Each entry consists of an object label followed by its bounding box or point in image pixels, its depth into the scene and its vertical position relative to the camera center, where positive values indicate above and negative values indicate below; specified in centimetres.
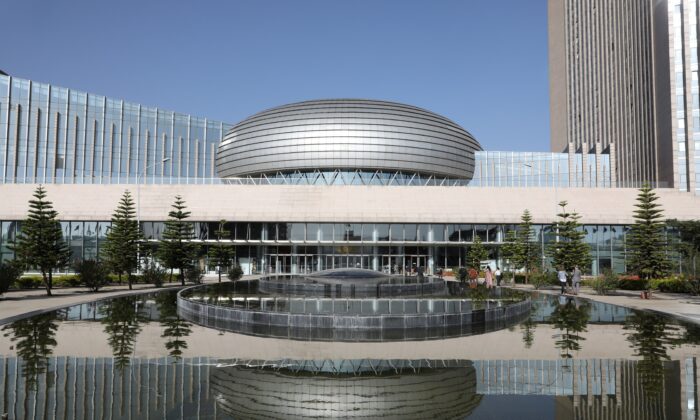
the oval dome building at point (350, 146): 6531 +1237
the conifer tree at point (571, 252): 3744 -70
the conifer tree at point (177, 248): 4100 -67
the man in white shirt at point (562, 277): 3320 -219
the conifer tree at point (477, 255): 4948 -121
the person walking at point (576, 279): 3245 -225
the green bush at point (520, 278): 4506 -309
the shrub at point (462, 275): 3841 -244
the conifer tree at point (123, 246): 3856 -50
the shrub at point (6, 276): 2741 -203
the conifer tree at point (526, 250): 4509 -67
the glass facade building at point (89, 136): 8306 +1810
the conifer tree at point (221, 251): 4703 -99
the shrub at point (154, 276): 3775 -269
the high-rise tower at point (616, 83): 6488 +2510
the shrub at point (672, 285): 3222 -269
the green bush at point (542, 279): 3722 -265
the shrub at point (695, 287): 3097 -257
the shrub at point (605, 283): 3197 -246
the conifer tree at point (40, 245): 3183 -39
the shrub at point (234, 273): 4116 -268
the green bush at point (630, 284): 3597 -286
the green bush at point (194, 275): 4162 -283
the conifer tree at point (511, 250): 4544 -69
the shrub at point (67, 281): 3790 -311
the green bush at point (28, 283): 3550 -308
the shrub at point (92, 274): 3292 -225
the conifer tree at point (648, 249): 3347 -36
